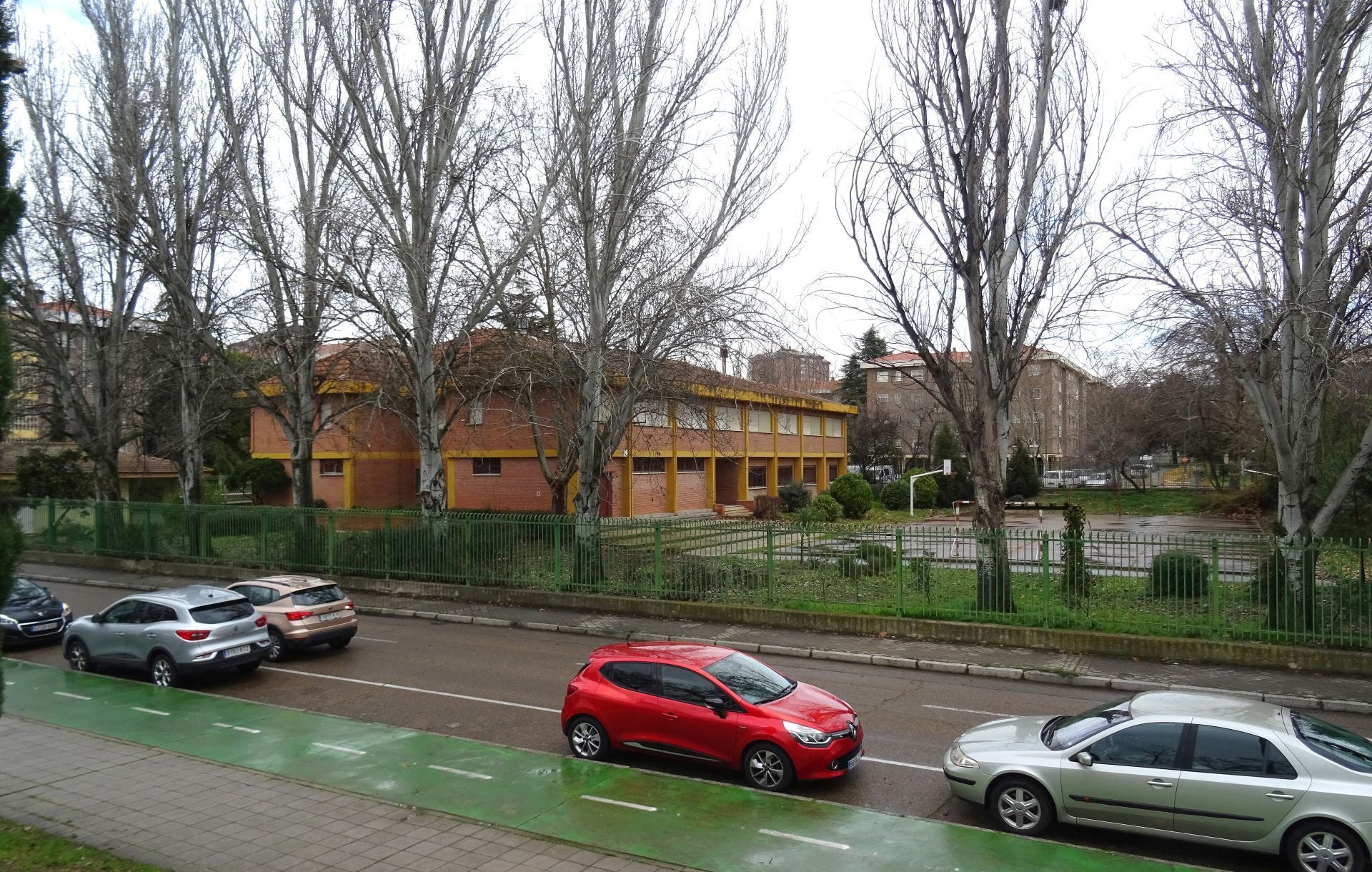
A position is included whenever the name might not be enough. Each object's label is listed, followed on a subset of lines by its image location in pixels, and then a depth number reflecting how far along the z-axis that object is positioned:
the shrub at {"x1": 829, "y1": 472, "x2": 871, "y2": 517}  40.88
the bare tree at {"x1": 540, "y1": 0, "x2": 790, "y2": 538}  20.12
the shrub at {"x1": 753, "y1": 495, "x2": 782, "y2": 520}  41.53
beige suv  14.91
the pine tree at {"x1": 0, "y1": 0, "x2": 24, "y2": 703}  7.38
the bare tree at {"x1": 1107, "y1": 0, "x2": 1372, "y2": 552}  13.70
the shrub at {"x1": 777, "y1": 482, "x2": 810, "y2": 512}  43.16
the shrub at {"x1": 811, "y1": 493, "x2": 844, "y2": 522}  38.34
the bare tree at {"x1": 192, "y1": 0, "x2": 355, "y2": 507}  21.77
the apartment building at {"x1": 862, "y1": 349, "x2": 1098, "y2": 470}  68.31
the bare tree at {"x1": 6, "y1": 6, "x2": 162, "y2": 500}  25.55
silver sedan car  6.52
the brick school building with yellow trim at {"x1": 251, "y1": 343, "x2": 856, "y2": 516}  33.31
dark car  16.20
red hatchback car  8.54
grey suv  13.09
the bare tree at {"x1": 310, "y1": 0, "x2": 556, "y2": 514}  20.58
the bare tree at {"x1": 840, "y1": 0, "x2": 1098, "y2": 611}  15.73
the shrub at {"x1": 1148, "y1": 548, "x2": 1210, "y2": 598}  14.24
